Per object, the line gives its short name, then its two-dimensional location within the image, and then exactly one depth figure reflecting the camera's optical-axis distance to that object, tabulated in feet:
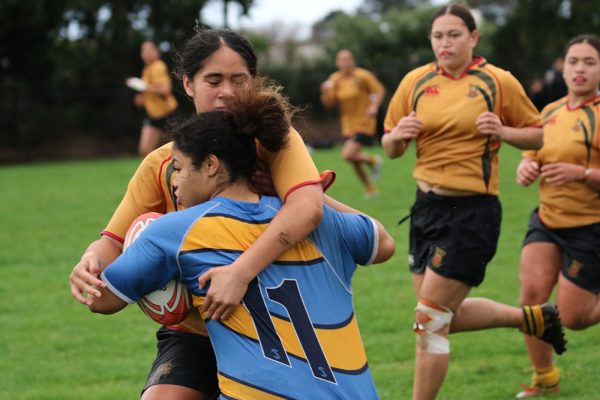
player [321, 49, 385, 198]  91.40
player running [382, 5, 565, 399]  32.63
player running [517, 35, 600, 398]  36.83
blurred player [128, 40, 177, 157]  104.01
